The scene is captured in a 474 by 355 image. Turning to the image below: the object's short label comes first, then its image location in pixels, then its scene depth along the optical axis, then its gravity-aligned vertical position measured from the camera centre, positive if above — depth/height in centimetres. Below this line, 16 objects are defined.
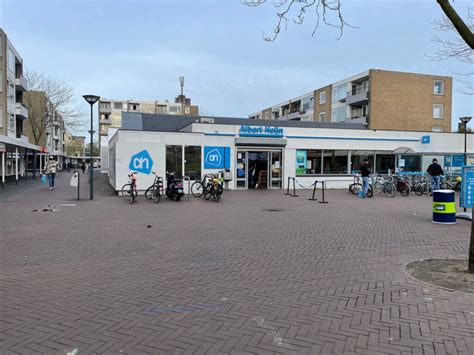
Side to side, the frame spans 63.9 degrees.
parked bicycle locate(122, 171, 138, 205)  1457 -100
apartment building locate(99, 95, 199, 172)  9550 +1543
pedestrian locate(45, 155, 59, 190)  2114 -42
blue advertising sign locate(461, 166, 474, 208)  1157 -54
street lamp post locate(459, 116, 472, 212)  2212 +289
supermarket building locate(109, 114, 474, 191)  1788 +85
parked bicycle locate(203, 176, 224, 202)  1555 -96
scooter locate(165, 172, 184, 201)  1555 -98
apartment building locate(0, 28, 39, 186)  3631 +665
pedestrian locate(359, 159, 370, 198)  1778 -59
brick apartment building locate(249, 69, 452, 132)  4378 +800
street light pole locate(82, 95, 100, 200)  1600 +275
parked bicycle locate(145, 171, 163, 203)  1509 -106
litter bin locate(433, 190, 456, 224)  1025 -107
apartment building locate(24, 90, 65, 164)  4619 +669
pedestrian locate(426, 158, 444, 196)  1831 -13
